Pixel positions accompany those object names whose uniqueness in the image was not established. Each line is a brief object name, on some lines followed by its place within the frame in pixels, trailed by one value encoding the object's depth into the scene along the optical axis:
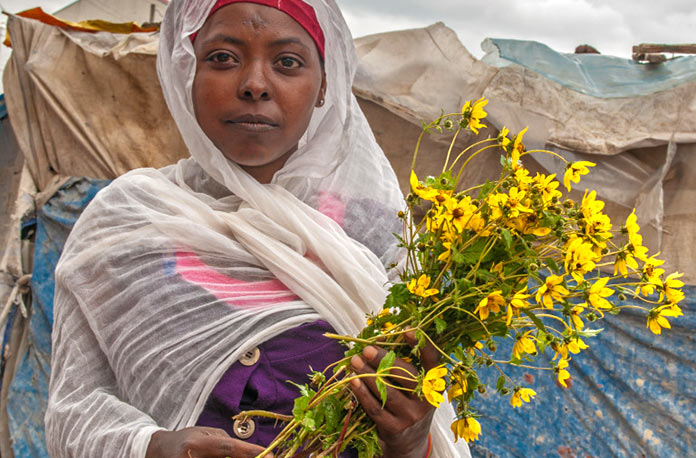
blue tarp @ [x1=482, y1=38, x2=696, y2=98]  3.81
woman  1.31
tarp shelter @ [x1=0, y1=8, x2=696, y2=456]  3.29
